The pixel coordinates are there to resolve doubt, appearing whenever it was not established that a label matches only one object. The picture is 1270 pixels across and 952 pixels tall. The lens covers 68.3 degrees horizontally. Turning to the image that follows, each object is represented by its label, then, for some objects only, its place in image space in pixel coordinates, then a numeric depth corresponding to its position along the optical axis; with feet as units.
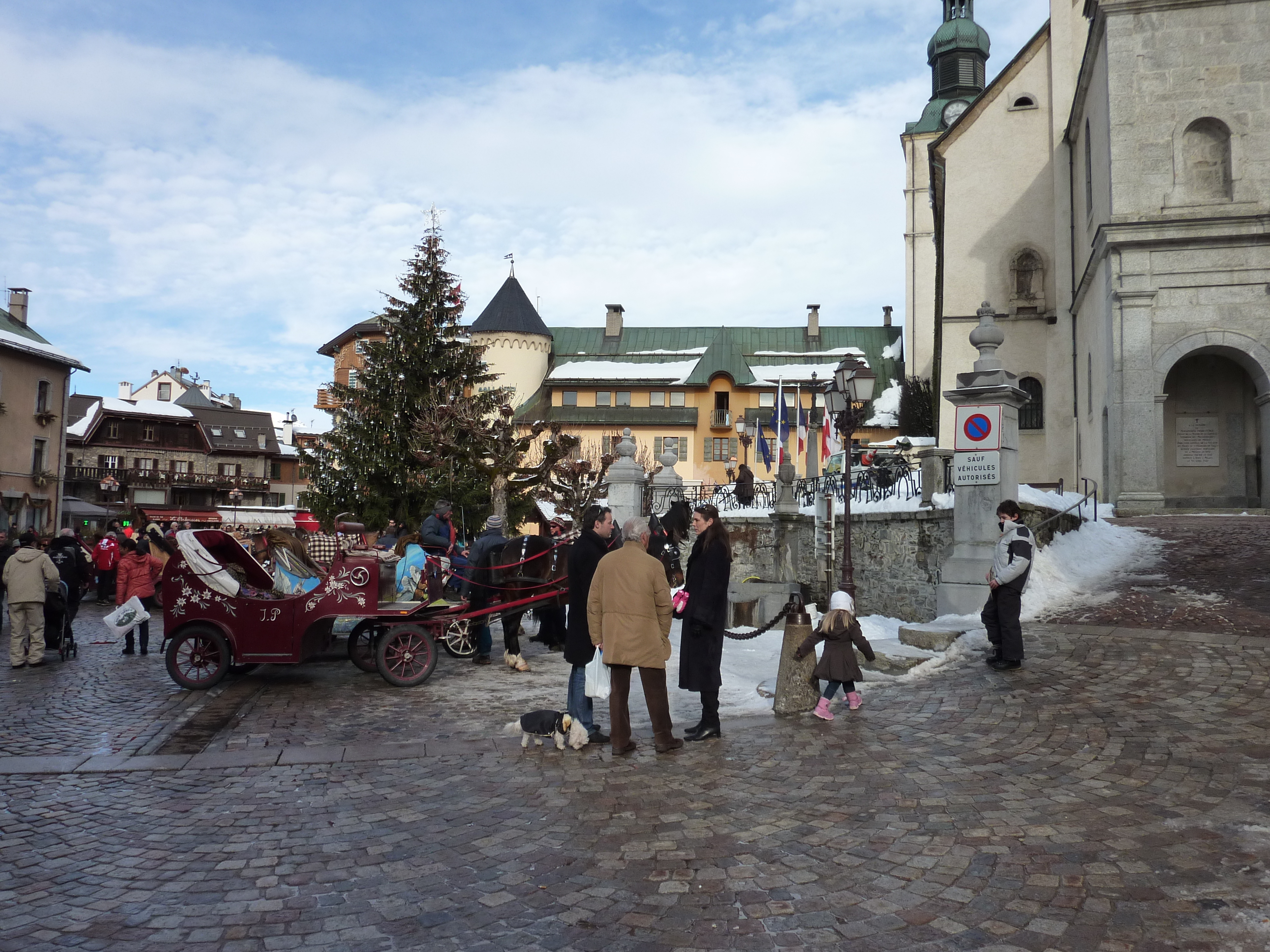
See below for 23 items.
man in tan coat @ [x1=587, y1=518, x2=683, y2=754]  23.31
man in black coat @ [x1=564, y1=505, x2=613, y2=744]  25.17
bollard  27.40
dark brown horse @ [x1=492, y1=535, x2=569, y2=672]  38.09
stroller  40.29
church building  70.23
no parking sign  41.34
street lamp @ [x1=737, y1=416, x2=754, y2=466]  111.14
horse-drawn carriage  32.50
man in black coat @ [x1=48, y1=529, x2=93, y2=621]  48.24
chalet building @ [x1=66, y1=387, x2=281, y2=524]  205.98
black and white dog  23.94
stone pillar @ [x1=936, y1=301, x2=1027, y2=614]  40.88
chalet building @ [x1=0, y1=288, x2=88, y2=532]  133.08
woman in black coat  24.84
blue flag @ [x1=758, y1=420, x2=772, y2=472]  112.47
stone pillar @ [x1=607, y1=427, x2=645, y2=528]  62.95
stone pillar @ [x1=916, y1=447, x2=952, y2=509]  53.52
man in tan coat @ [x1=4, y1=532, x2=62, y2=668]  38.32
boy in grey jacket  30.25
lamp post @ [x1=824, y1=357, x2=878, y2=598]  51.21
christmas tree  90.22
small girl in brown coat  26.58
